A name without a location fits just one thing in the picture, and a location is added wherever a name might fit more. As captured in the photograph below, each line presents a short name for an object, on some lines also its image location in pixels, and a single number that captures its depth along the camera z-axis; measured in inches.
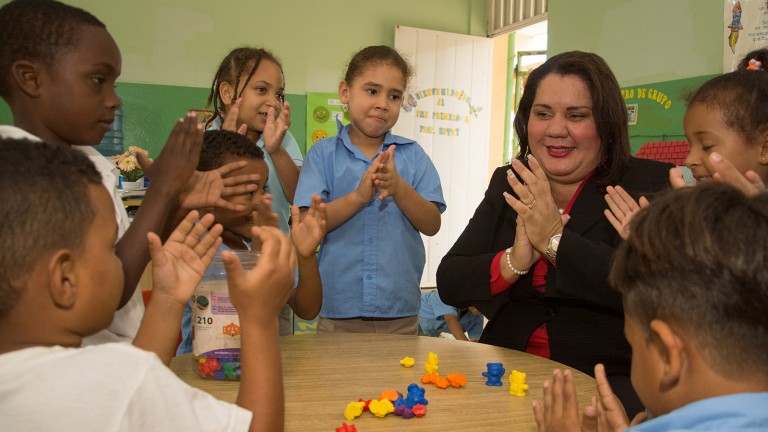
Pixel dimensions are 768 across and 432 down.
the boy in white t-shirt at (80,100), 45.3
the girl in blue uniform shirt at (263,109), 87.4
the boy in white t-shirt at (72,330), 25.7
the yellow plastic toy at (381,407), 40.9
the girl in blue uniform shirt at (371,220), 85.0
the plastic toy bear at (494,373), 47.9
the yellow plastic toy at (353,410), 40.4
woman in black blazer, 61.4
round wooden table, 40.6
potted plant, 149.0
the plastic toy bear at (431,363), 50.5
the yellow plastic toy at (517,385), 46.2
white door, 208.2
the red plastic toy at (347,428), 37.5
